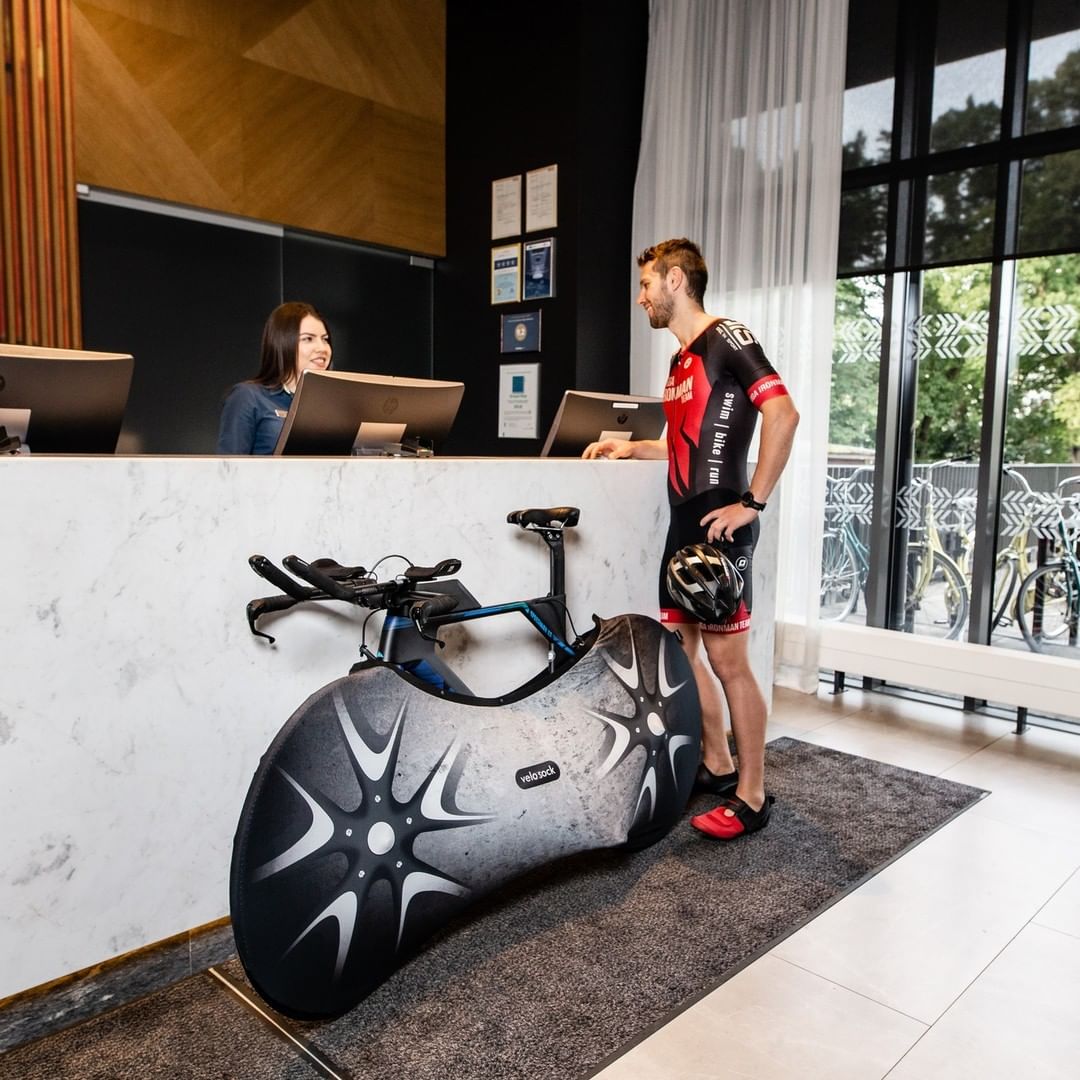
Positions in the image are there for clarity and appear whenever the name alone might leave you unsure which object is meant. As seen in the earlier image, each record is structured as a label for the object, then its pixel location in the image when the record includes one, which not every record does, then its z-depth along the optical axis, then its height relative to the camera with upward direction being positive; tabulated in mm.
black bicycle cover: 1578 -697
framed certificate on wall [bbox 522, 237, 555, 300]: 4656 +924
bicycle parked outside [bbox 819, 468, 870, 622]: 4465 -488
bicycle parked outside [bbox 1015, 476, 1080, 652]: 3859 -576
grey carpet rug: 1646 -1075
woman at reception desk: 2891 +217
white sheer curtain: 4164 +1285
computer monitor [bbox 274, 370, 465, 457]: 2256 +95
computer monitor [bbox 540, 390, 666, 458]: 2984 +110
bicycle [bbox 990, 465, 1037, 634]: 3967 -455
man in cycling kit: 2490 +22
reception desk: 1619 -420
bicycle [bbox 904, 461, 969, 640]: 4191 -571
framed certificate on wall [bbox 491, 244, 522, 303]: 4789 +924
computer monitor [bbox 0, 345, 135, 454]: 1941 +102
